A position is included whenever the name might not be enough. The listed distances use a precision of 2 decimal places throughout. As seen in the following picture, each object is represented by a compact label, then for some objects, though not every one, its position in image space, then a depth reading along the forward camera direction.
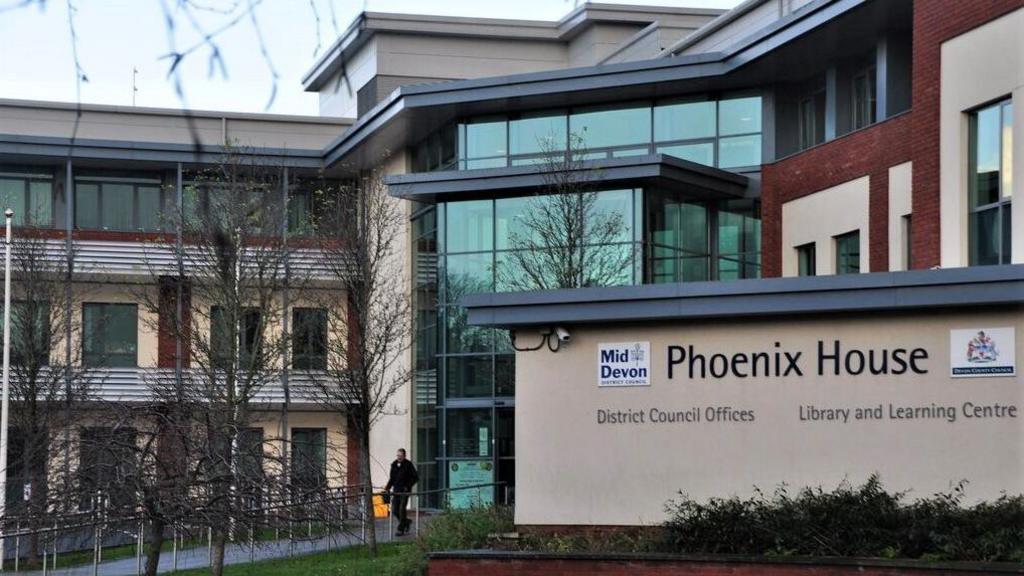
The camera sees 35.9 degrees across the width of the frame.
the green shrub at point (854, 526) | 16.09
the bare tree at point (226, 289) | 31.74
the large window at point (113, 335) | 41.88
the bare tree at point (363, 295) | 31.23
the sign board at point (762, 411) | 17.89
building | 18.64
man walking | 29.52
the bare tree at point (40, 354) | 30.83
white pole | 29.47
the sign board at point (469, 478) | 35.22
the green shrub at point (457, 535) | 20.55
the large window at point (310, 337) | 37.47
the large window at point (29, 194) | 41.47
